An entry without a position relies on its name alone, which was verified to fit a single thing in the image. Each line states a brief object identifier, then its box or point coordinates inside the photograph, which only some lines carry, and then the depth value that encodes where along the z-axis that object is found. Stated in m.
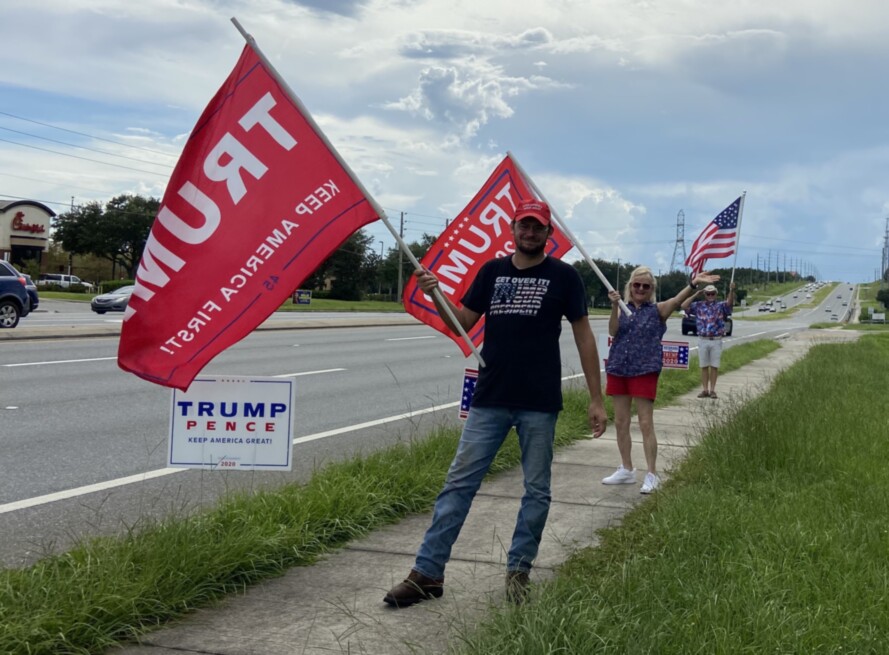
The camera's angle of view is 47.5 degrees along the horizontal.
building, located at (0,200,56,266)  77.69
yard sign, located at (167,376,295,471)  5.26
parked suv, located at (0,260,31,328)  22.55
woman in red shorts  7.54
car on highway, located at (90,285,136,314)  36.41
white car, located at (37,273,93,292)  66.75
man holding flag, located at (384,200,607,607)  4.68
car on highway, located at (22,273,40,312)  24.48
